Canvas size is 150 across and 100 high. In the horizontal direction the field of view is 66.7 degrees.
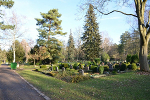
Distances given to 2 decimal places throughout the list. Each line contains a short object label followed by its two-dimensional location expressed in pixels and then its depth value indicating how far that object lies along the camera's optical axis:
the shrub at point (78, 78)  8.70
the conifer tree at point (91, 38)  32.38
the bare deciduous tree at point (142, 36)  11.02
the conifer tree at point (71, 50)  50.53
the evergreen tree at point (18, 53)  32.38
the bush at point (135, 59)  19.34
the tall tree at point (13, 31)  24.00
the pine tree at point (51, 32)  29.67
